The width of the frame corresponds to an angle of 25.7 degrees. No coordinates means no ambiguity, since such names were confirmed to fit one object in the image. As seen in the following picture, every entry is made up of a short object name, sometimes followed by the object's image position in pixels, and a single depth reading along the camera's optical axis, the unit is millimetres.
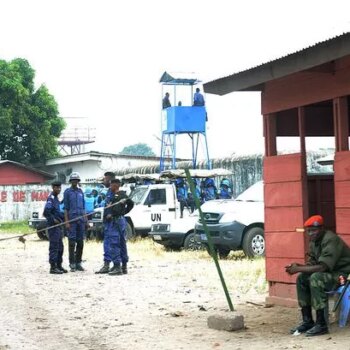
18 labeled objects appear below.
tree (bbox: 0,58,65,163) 43250
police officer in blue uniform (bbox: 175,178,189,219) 23730
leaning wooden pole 8133
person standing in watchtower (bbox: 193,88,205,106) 29928
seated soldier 7785
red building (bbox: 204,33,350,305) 8555
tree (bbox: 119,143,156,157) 130262
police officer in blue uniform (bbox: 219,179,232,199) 25256
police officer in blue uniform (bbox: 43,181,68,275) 15047
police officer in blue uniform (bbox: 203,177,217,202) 26384
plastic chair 7754
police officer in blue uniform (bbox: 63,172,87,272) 15117
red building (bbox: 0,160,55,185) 43469
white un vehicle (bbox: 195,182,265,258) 16781
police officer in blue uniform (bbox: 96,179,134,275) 14445
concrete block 8461
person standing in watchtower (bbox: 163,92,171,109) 30005
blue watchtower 29531
